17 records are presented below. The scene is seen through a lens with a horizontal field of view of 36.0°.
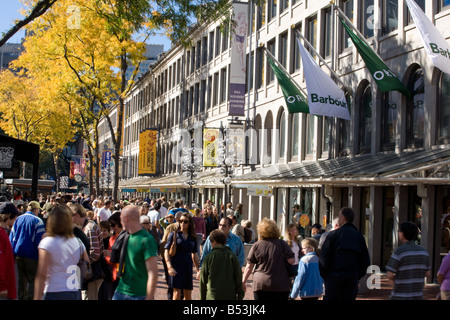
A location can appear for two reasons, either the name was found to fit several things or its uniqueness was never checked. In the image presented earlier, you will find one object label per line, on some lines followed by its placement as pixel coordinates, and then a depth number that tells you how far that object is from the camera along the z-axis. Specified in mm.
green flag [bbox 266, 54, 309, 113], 23094
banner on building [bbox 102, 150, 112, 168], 69494
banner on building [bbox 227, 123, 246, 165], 32344
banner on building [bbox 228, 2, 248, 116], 33688
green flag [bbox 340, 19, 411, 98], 18547
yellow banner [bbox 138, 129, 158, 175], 58531
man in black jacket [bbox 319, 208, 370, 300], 8438
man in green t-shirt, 6891
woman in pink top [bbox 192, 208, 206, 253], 19370
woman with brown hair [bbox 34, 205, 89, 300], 6707
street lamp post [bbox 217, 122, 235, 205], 25019
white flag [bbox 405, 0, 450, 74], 14250
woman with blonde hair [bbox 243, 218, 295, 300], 8539
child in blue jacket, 9938
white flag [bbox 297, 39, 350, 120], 20594
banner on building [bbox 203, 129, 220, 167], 35000
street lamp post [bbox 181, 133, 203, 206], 29469
